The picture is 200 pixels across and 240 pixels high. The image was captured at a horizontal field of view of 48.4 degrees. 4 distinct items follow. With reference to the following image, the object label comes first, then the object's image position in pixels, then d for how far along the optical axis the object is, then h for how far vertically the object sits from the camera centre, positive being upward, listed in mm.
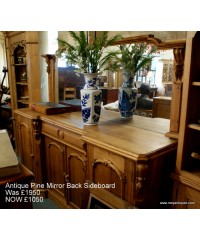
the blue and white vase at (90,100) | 1429 -153
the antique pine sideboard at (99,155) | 1057 -459
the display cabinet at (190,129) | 1007 -252
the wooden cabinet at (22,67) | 2591 +111
